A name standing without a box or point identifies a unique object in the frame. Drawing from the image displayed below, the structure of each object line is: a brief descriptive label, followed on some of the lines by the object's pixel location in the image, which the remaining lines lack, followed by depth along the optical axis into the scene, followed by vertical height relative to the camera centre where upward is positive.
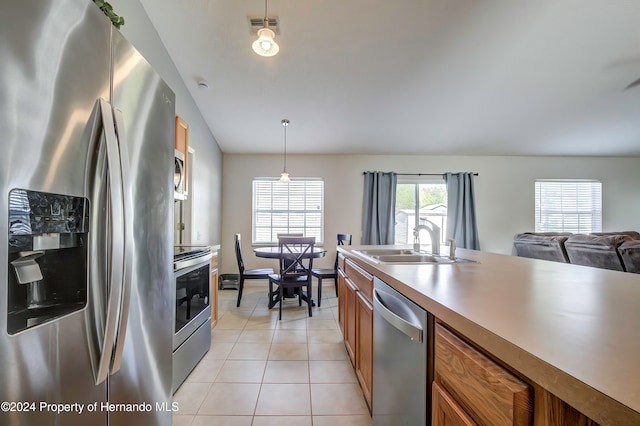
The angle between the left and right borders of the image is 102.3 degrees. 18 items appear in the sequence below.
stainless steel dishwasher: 0.82 -0.54
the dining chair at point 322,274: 3.48 -0.79
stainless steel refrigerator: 0.54 -0.01
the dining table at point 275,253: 3.24 -0.49
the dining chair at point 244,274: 3.48 -0.80
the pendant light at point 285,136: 3.82 +1.36
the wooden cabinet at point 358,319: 1.46 -0.70
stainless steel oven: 1.71 -0.71
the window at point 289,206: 5.02 +0.19
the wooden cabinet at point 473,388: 0.48 -0.38
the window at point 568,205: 5.17 +0.29
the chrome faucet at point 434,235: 1.80 -0.12
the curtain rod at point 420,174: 5.05 +0.85
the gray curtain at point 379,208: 4.84 +0.17
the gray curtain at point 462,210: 4.89 +0.15
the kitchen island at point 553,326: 0.38 -0.24
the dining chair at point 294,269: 3.13 -0.67
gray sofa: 2.63 -0.38
